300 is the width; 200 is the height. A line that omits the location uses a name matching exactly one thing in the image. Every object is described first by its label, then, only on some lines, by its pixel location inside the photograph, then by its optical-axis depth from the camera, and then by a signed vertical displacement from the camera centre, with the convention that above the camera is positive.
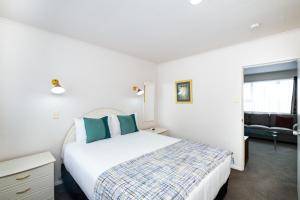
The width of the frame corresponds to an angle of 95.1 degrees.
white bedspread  1.39 -0.76
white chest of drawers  1.54 -0.96
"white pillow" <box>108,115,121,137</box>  2.71 -0.56
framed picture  3.54 +0.17
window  4.73 +0.08
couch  4.19 -0.91
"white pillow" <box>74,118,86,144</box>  2.29 -0.57
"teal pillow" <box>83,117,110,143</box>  2.29 -0.54
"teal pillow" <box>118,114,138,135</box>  2.79 -0.55
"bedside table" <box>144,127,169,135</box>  3.47 -0.85
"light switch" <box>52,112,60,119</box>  2.27 -0.28
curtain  4.45 -0.06
